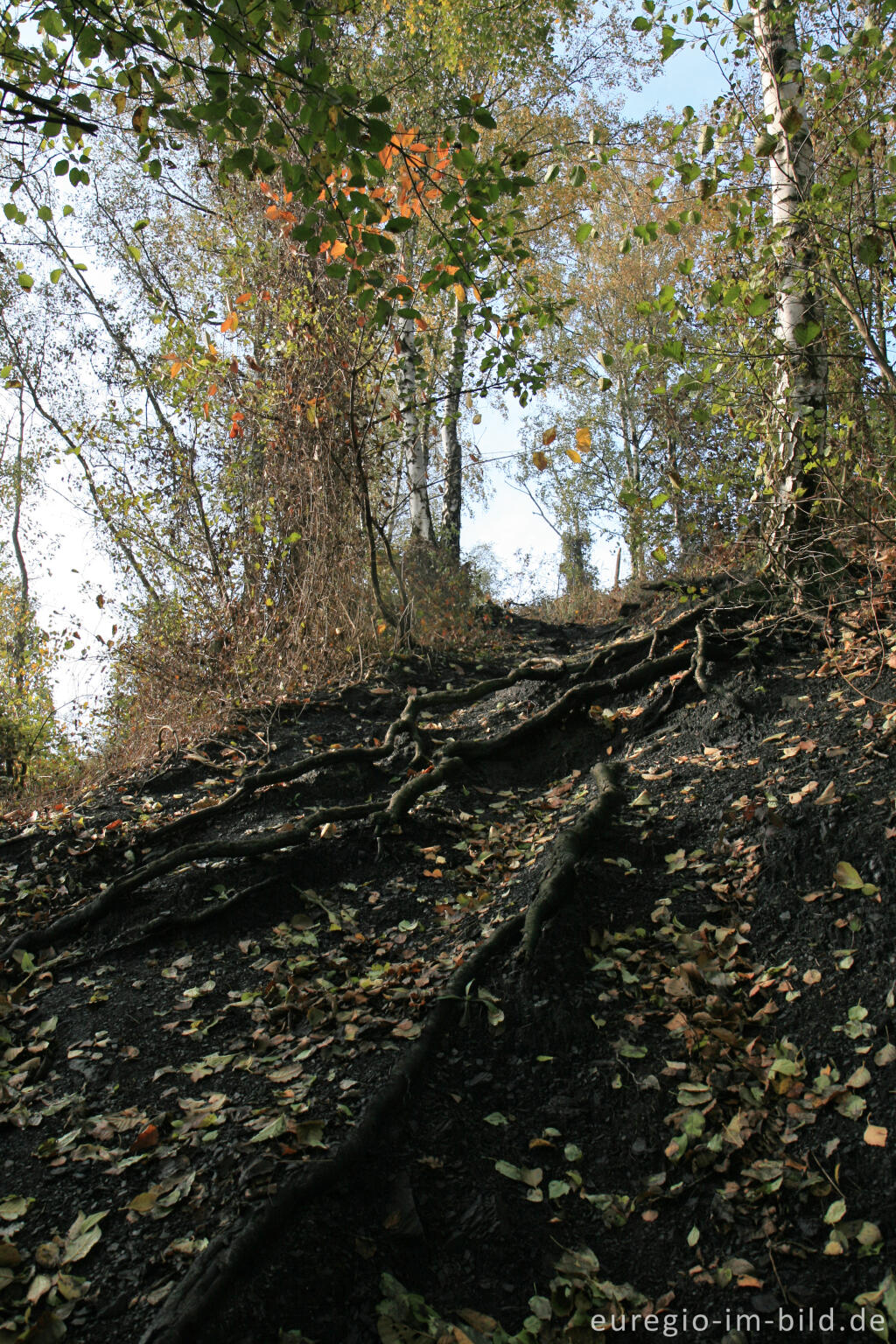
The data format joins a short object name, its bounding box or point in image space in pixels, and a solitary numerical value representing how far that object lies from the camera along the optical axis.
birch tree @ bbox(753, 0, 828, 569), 5.36
